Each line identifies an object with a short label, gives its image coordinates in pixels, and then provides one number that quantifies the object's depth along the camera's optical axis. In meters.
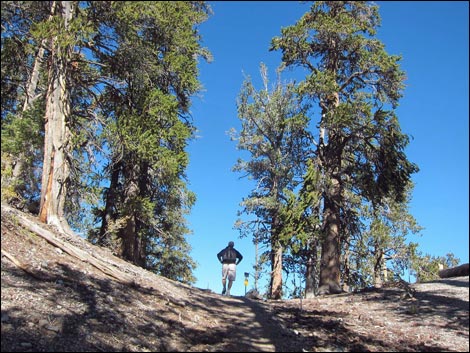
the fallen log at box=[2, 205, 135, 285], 8.09
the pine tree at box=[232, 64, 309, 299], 19.89
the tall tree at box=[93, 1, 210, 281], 10.99
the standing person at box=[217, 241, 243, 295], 13.23
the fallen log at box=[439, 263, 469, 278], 13.62
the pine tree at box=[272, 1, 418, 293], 13.99
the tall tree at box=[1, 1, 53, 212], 9.17
